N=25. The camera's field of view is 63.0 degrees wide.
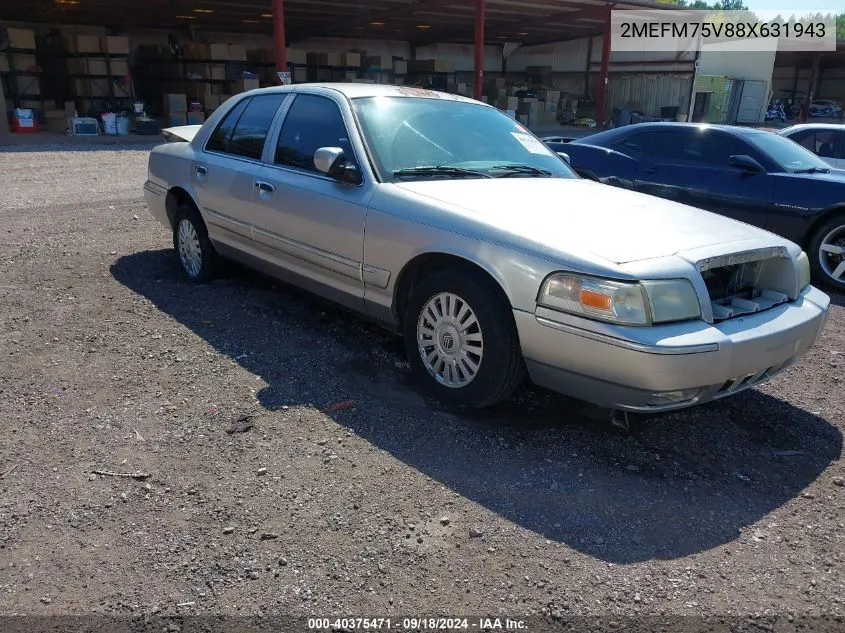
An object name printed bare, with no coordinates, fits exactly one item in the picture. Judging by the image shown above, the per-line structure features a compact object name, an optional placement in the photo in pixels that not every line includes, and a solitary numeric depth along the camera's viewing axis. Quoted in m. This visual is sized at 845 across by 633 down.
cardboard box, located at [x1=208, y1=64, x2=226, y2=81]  23.40
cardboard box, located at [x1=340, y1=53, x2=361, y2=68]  25.58
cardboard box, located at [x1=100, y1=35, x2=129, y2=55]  21.25
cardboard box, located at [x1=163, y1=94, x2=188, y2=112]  21.52
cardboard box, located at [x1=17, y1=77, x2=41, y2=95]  21.23
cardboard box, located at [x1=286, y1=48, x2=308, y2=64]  24.67
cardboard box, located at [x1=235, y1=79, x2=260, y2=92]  22.50
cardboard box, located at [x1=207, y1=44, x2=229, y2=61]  23.16
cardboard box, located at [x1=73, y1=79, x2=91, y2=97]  22.30
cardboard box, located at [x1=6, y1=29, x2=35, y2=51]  19.73
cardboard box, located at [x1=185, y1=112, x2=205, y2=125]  21.76
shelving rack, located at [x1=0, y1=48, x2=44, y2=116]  20.70
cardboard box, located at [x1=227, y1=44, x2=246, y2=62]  23.44
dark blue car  6.64
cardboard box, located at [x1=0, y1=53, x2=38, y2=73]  20.98
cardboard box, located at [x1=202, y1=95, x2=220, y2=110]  23.06
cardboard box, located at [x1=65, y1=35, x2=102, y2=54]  21.00
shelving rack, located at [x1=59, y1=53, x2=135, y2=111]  21.56
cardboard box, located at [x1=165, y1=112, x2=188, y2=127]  21.72
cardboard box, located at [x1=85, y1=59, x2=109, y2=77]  21.50
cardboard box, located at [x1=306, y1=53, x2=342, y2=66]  25.38
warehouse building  21.42
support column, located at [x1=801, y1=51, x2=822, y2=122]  37.85
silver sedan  3.05
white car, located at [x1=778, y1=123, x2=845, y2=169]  9.16
